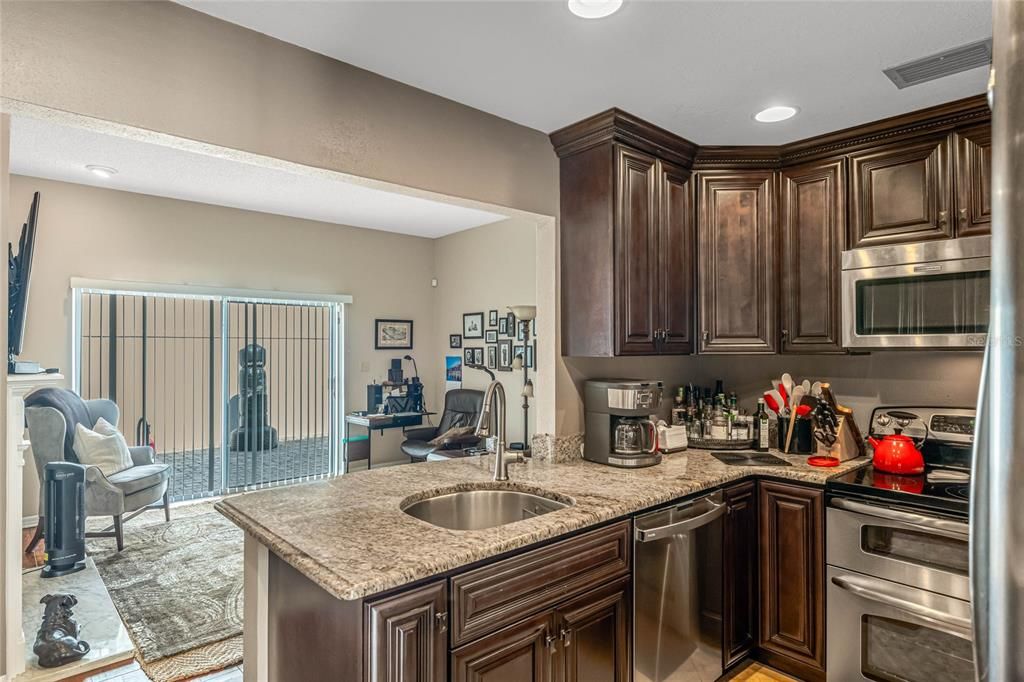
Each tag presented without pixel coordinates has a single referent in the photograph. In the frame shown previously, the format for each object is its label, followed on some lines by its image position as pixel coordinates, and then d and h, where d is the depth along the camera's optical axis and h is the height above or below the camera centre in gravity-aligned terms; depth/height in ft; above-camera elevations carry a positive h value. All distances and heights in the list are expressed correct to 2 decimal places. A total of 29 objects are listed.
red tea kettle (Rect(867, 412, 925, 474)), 8.11 -1.65
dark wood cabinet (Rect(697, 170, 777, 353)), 9.75 +1.42
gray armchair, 12.01 -3.11
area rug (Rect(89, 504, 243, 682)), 8.90 -4.80
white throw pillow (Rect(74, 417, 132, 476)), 12.73 -2.37
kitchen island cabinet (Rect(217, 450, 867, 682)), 4.77 -2.31
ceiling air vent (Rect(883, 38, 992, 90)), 6.48 +3.39
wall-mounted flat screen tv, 7.83 +0.74
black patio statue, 18.66 -2.02
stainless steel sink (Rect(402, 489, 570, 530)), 7.32 -2.18
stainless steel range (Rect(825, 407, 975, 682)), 6.66 -2.95
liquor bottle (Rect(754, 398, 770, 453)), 9.98 -1.59
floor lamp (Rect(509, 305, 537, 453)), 13.34 +0.75
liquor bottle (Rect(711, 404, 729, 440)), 10.13 -1.49
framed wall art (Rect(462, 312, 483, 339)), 21.24 +0.75
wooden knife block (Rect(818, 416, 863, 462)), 8.90 -1.62
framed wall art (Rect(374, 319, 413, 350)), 21.79 +0.41
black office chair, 18.63 -3.06
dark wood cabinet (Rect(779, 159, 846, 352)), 9.17 +1.53
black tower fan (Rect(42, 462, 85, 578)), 11.16 -3.56
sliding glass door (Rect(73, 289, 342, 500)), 16.48 -1.09
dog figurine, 8.59 -4.58
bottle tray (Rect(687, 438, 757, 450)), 9.99 -1.80
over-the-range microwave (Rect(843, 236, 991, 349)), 7.77 +0.71
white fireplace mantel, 7.70 -2.32
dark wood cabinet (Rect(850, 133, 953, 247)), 8.20 +2.30
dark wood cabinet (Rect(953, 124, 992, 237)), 7.83 +2.30
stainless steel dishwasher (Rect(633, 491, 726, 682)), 6.84 -3.24
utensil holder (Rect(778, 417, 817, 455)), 9.52 -1.62
